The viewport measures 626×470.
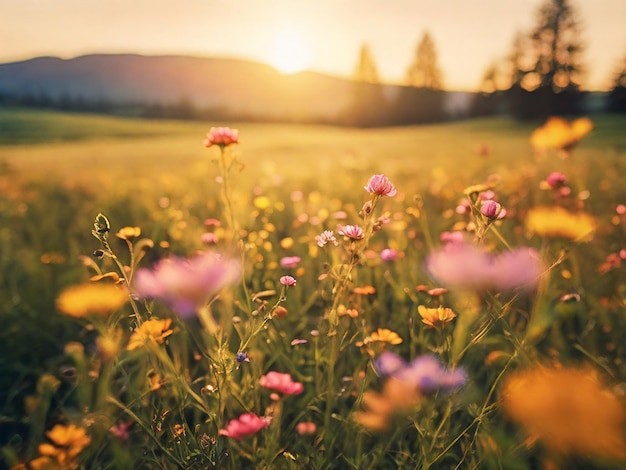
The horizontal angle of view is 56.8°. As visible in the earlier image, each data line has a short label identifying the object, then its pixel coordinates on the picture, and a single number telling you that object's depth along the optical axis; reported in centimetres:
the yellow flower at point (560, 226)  110
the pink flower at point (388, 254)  166
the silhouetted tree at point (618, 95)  3391
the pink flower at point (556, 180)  183
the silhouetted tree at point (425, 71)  4612
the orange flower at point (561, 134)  198
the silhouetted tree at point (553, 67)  3403
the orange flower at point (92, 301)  114
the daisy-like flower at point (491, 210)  114
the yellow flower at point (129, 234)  130
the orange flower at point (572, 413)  62
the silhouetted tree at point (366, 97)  4300
